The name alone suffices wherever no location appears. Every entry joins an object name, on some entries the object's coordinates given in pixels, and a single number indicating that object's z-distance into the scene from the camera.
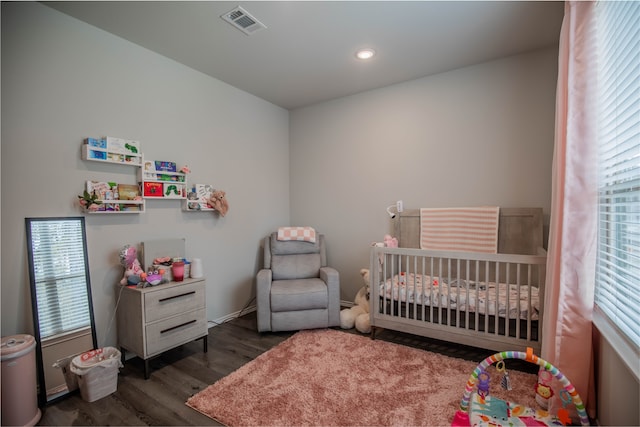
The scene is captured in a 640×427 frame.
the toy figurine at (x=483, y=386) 1.56
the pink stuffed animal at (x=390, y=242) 2.79
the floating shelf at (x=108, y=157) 2.04
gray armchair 2.64
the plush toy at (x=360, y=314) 2.71
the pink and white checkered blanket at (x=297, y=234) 3.25
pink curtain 1.44
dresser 2.04
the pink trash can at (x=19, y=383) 1.49
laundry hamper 1.78
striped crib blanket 2.62
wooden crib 2.00
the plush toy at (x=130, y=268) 2.12
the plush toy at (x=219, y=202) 2.88
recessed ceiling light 2.46
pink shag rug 1.60
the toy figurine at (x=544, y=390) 1.55
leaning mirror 1.81
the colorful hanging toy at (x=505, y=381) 1.48
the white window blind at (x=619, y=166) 1.13
